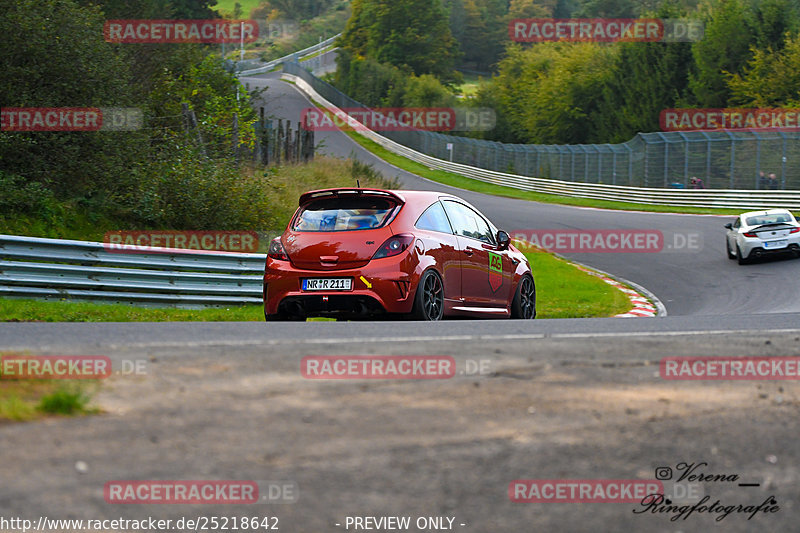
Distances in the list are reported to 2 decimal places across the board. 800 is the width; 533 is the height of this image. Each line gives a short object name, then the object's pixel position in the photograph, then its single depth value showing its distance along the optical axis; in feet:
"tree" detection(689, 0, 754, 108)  208.64
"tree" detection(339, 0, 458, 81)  410.93
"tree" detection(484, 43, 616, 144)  261.03
